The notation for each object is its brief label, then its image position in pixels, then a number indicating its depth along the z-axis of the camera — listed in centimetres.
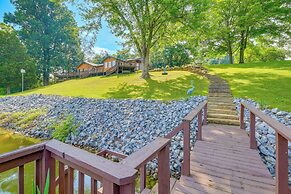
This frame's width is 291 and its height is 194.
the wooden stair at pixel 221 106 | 419
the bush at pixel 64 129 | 509
